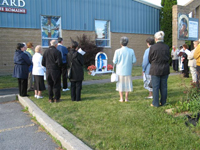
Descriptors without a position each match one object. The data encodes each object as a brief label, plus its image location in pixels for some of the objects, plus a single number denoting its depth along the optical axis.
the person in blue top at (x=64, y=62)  7.72
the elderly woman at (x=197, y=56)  6.66
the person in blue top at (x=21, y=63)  6.82
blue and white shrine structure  12.98
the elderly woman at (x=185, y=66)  11.24
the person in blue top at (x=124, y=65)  5.91
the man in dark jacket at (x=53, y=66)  6.18
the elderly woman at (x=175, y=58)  15.03
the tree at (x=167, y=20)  19.49
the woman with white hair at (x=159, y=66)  5.30
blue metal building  13.12
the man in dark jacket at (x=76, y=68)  6.22
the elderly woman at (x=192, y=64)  8.63
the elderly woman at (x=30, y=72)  7.87
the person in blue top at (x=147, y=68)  6.14
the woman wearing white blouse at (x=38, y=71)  6.74
